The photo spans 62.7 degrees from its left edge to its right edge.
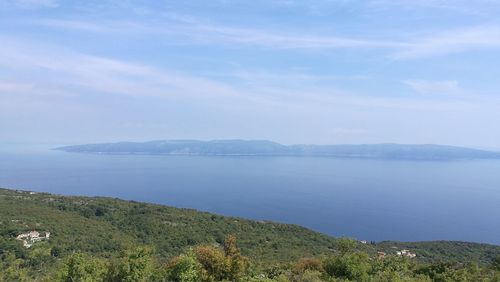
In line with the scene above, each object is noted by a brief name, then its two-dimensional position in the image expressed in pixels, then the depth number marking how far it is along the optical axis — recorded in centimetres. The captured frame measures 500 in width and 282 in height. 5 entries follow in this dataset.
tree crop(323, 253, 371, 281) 1844
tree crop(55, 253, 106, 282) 1603
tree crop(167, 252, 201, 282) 1634
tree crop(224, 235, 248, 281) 1795
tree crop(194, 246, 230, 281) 1769
